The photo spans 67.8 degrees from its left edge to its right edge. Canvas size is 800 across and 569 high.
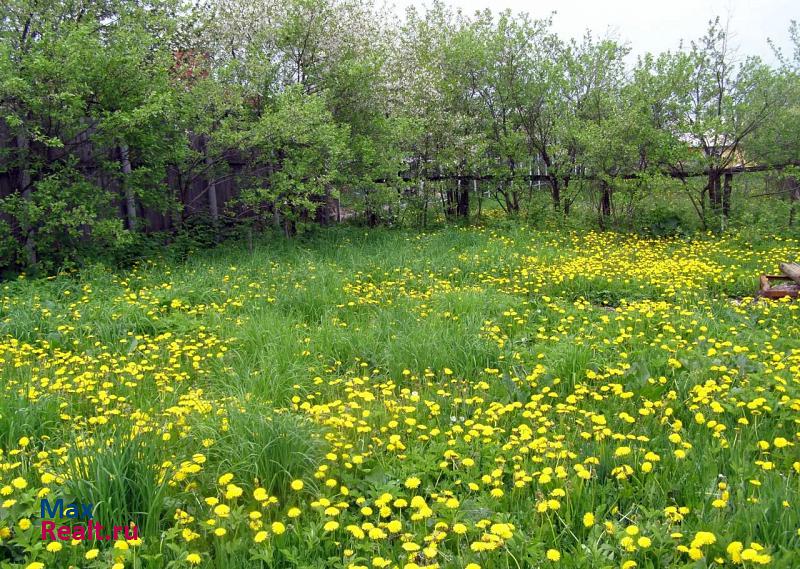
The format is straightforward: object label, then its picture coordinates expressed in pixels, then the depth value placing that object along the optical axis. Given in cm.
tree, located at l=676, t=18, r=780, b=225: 986
